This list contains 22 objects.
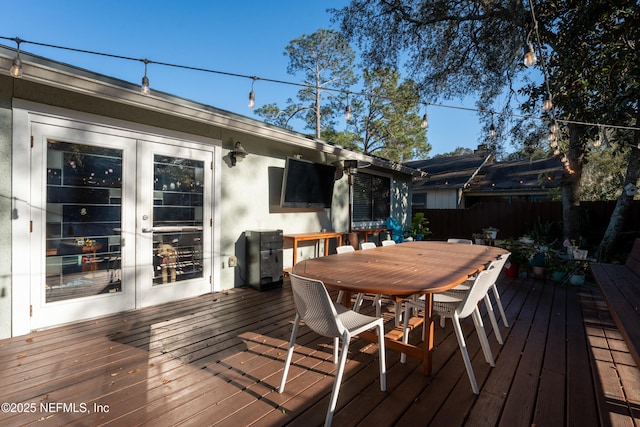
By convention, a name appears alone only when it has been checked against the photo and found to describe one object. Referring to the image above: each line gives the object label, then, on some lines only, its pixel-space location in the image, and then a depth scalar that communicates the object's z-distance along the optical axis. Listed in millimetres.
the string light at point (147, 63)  2314
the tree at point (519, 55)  5102
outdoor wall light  4480
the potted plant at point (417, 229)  8227
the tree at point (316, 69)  14875
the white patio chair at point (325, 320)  1748
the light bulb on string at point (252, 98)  3773
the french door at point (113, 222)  2988
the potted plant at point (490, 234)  7418
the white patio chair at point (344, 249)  3507
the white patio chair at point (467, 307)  2086
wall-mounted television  5212
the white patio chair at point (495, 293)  2520
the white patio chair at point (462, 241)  4668
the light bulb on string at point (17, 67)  2254
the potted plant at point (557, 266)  5352
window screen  7363
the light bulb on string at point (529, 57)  2758
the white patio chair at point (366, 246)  3851
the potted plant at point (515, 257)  5734
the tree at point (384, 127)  15750
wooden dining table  1922
